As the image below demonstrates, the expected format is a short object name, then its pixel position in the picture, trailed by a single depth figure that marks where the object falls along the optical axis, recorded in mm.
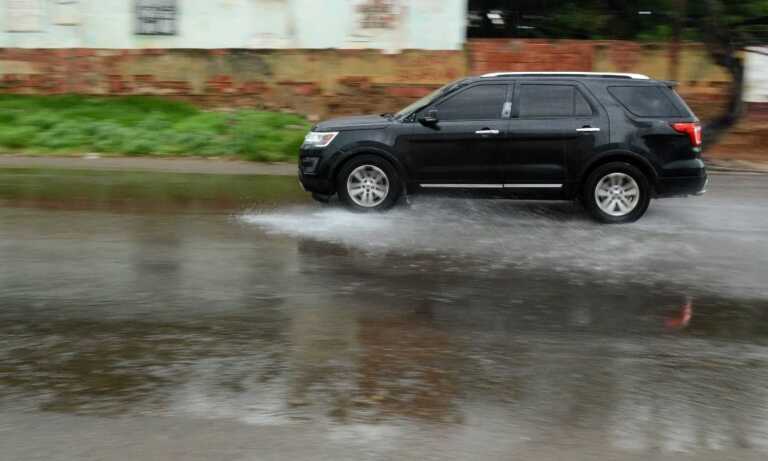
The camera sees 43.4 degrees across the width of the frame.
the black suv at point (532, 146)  11508
